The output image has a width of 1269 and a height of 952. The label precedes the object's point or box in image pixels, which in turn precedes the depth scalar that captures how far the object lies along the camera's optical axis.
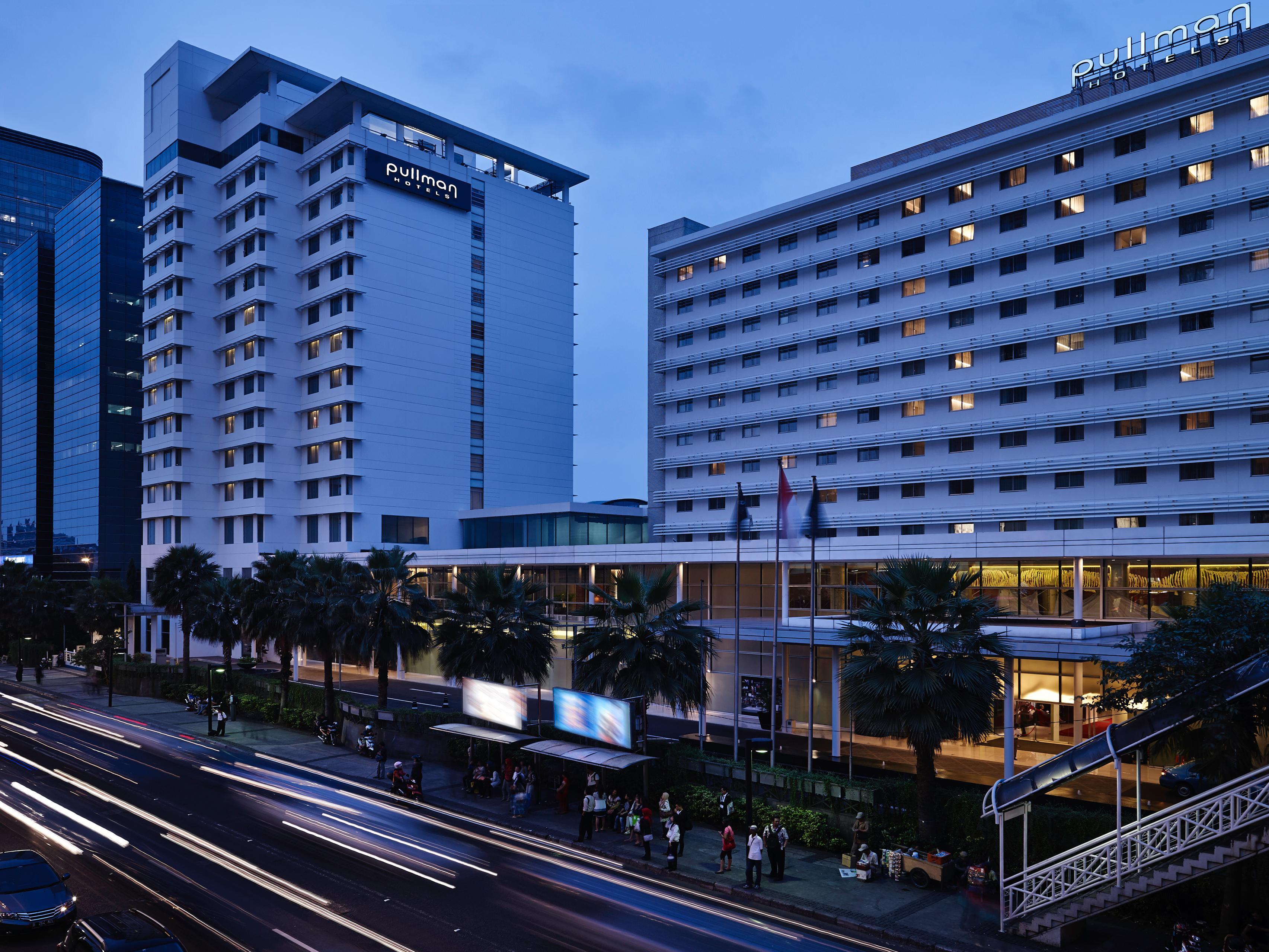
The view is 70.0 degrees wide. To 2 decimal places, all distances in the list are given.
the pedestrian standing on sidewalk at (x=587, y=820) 29.62
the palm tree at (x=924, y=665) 24.72
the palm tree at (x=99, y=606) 81.06
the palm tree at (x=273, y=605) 51.03
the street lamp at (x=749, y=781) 26.44
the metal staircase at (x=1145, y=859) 18.67
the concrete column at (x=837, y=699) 39.34
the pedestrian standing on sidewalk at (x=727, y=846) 26.61
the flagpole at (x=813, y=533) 33.19
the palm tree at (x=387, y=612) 44.53
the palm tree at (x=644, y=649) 31.25
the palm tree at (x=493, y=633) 38.47
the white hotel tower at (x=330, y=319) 85.62
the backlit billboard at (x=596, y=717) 31.81
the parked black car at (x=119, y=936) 17.05
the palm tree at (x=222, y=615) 60.53
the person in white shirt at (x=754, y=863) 24.95
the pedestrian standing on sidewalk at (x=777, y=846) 25.89
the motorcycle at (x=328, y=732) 47.62
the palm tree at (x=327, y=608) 45.62
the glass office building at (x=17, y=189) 194.88
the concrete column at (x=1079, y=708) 41.59
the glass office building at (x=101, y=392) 129.75
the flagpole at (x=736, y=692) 34.14
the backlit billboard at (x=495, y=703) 36.97
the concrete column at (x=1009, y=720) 31.38
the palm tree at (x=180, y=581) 65.25
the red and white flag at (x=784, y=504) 36.09
